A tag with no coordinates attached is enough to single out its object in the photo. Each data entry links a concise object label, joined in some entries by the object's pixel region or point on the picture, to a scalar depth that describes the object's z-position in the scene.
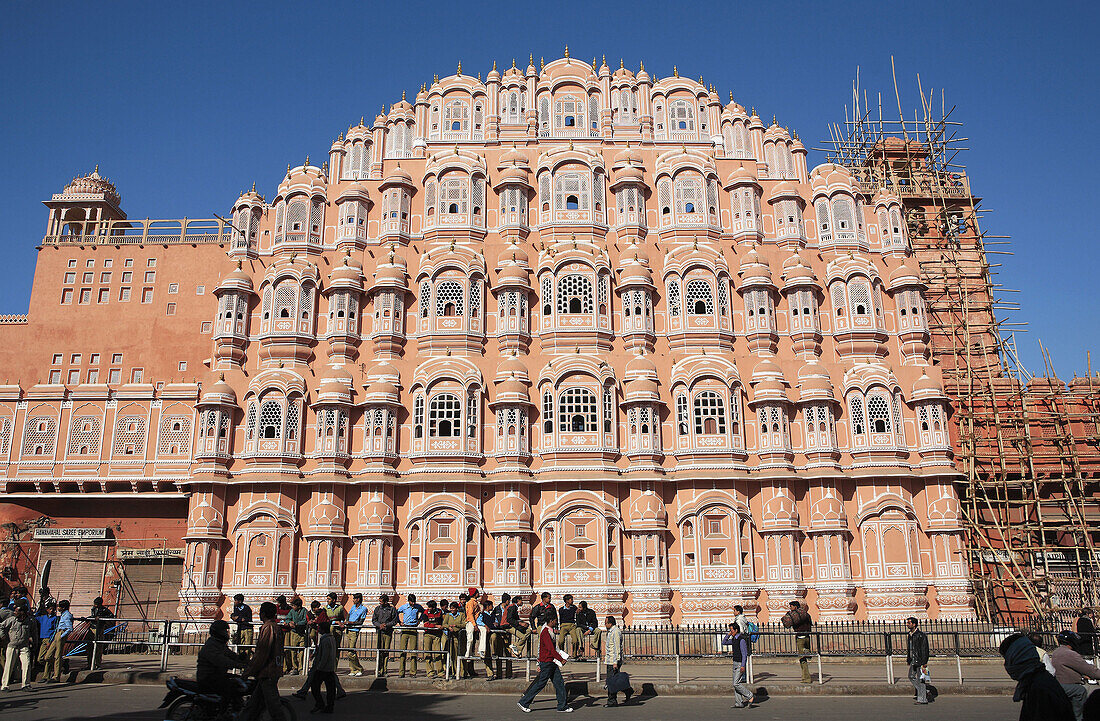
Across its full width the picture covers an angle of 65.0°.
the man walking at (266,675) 12.91
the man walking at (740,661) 17.64
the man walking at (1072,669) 11.79
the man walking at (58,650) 19.95
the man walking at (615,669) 17.86
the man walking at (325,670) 16.20
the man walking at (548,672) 16.69
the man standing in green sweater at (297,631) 20.59
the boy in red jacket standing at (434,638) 20.19
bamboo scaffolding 33.09
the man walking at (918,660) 18.02
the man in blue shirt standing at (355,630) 20.84
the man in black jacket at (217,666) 12.35
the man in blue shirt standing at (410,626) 20.45
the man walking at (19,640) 18.44
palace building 33.09
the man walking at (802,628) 20.06
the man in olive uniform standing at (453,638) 20.23
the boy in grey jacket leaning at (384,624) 20.33
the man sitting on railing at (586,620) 21.94
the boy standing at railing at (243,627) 20.69
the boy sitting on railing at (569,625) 22.62
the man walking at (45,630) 20.23
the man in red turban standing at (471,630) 20.75
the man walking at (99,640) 21.36
